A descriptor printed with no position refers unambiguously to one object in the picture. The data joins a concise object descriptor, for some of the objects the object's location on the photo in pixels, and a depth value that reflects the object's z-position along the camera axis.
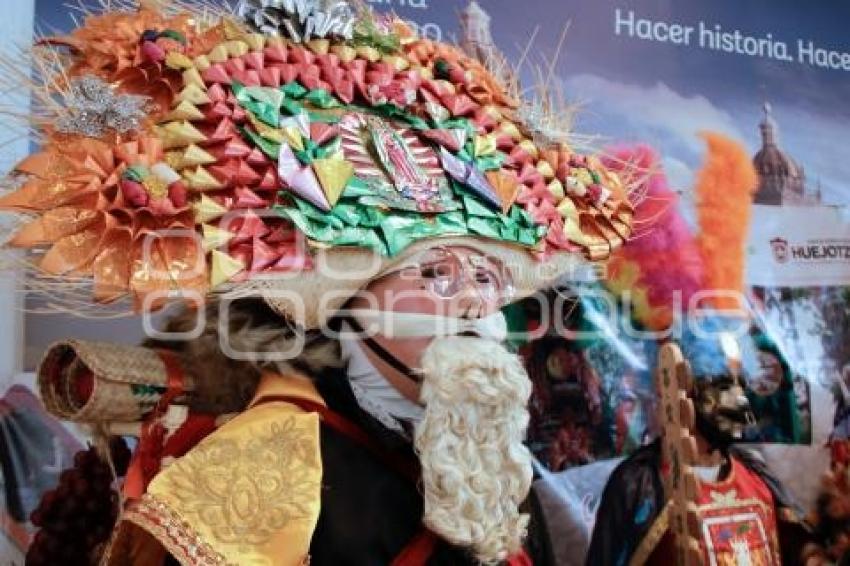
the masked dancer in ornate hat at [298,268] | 1.12
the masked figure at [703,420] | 1.62
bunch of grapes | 1.59
